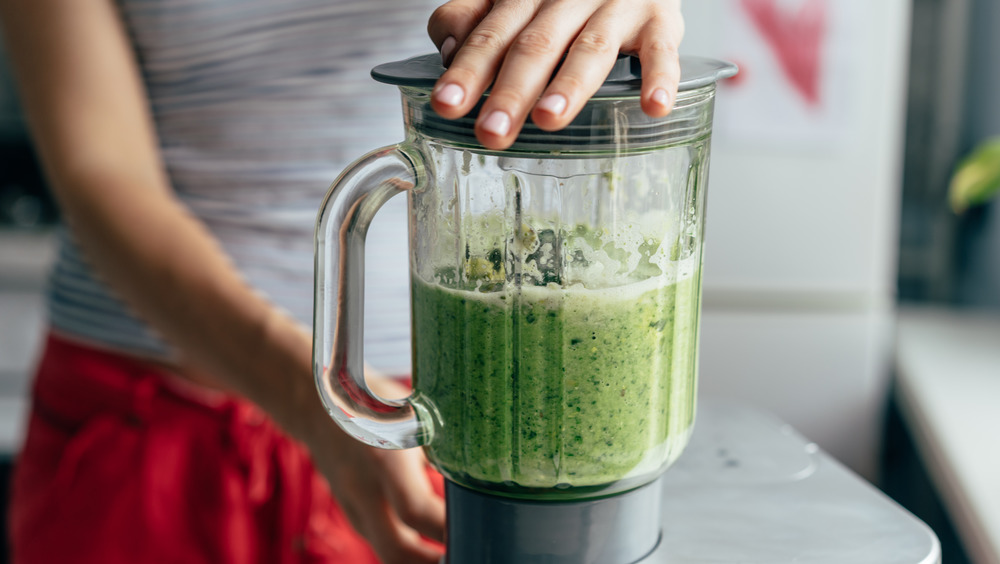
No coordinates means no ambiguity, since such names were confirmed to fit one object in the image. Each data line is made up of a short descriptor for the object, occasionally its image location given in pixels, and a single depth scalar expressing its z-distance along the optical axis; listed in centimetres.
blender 39
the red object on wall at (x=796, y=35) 150
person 72
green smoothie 39
